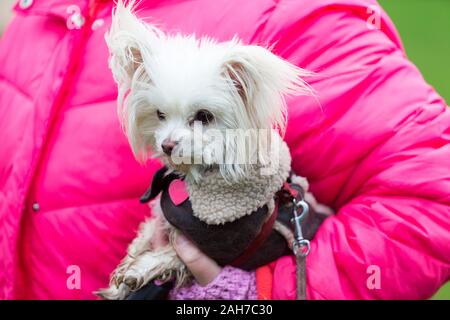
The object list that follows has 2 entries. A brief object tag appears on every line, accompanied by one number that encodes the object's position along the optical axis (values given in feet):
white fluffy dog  2.97
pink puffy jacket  3.32
